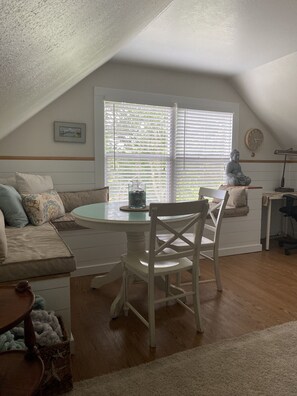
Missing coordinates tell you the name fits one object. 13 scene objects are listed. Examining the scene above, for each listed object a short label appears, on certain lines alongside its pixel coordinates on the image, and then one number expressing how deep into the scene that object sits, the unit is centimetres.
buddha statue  382
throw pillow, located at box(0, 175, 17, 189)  291
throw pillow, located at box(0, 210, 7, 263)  158
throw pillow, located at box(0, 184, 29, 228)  241
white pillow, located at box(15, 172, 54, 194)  283
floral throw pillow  254
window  353
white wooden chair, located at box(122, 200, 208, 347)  169
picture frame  326
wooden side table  98
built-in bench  161
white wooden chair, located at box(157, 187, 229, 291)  241
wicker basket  134
